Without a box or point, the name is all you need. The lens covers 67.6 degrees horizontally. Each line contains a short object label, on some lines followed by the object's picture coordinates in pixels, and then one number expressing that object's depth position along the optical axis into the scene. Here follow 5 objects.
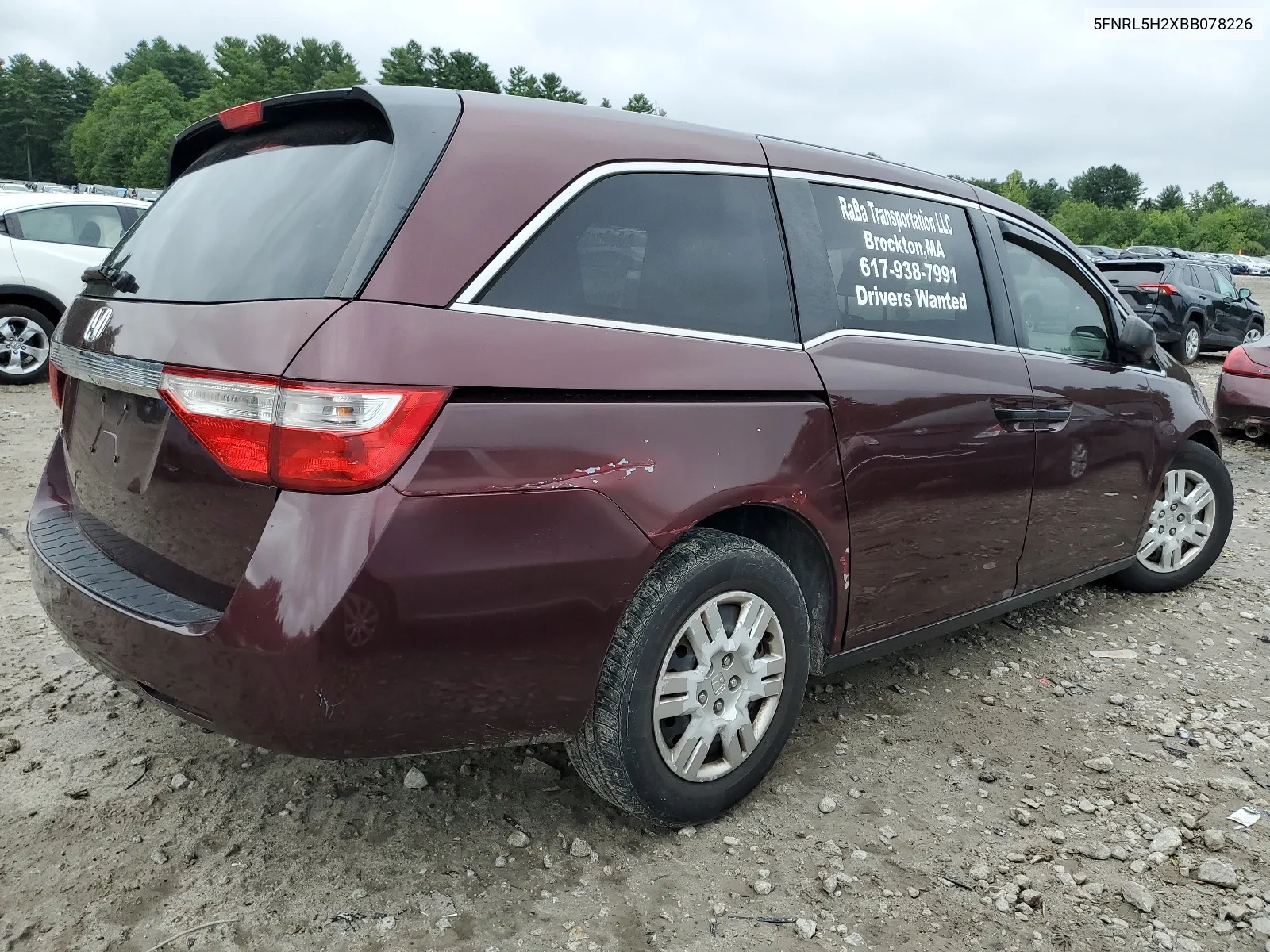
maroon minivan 1.81
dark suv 14.27
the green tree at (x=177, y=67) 120.56
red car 8.08
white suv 8.34
